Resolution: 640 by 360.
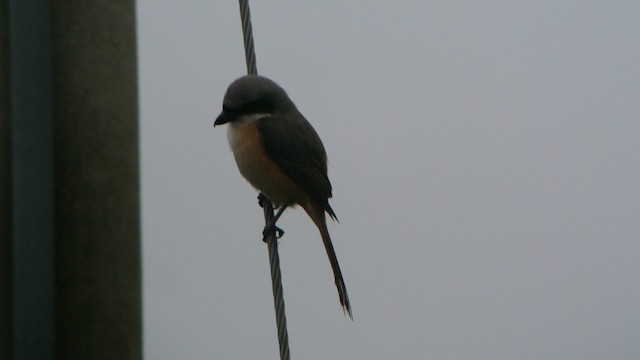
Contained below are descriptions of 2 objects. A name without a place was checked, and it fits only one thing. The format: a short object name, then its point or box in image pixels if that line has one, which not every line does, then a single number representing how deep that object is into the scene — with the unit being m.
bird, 6.75
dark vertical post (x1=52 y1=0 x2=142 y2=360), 6.40
